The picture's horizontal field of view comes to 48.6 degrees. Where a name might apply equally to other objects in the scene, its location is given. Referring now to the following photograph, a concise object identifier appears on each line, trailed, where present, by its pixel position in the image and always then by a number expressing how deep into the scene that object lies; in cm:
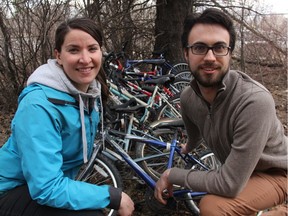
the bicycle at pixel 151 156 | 283
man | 170
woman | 152
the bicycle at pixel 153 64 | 504
